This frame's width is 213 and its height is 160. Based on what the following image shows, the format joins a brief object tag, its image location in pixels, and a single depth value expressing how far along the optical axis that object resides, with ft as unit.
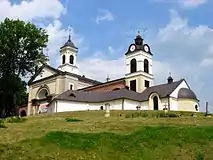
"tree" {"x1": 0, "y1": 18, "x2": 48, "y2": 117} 115.80
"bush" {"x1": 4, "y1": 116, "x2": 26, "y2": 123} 75.72
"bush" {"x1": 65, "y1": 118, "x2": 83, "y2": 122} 74.43
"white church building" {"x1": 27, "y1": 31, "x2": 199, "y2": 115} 137.69
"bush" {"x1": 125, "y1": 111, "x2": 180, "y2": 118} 82.31
